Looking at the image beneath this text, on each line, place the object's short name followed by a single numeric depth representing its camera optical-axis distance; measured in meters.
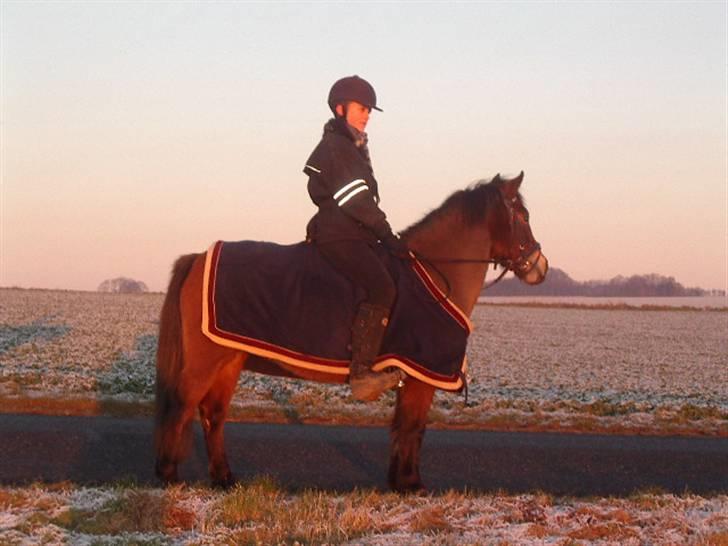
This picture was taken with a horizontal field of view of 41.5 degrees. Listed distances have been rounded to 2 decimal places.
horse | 7.83
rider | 7.57
